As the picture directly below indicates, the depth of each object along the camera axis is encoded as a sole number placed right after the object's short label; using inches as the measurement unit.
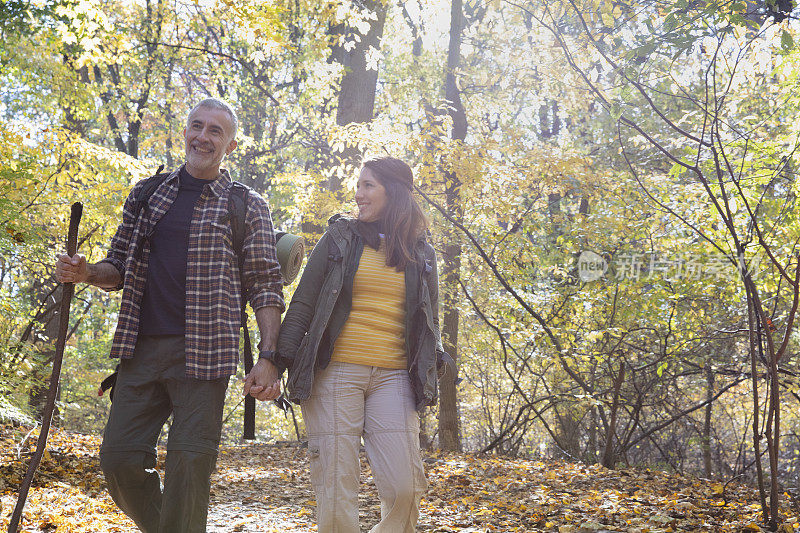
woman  119.4
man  109.4
